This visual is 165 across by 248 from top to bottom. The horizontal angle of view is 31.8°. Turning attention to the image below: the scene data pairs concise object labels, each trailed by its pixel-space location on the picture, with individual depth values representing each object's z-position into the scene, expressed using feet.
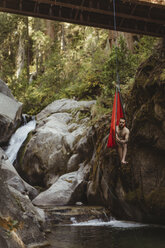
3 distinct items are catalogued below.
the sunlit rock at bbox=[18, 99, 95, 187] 47.16
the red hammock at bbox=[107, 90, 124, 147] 25.04
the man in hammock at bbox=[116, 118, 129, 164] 25.81
